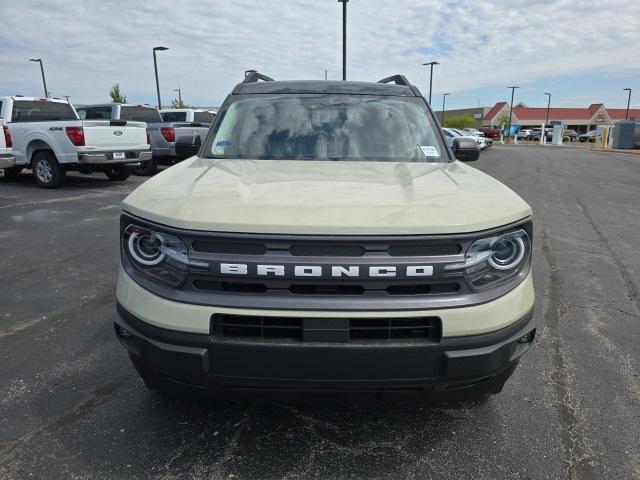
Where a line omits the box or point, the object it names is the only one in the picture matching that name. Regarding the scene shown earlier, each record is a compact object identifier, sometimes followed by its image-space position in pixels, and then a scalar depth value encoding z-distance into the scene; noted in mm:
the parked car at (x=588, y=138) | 66875
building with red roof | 97812
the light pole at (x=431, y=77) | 39750
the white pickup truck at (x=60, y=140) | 10781
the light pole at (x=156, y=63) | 26845
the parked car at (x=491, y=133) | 57141
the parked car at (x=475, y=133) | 32612
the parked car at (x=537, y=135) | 64188
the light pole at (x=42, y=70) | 37897
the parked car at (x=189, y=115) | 16391
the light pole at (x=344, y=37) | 17719
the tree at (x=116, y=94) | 43812
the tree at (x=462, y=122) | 83250
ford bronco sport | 1947
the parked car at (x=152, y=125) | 13602
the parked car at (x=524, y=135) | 70862
